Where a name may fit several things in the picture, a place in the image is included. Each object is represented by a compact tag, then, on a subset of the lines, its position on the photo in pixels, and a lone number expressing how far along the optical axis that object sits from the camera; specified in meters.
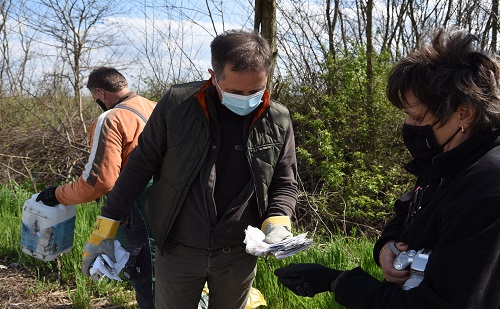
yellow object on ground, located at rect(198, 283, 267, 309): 3.20
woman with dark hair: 1.19
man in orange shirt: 3.13
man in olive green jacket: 2.21
